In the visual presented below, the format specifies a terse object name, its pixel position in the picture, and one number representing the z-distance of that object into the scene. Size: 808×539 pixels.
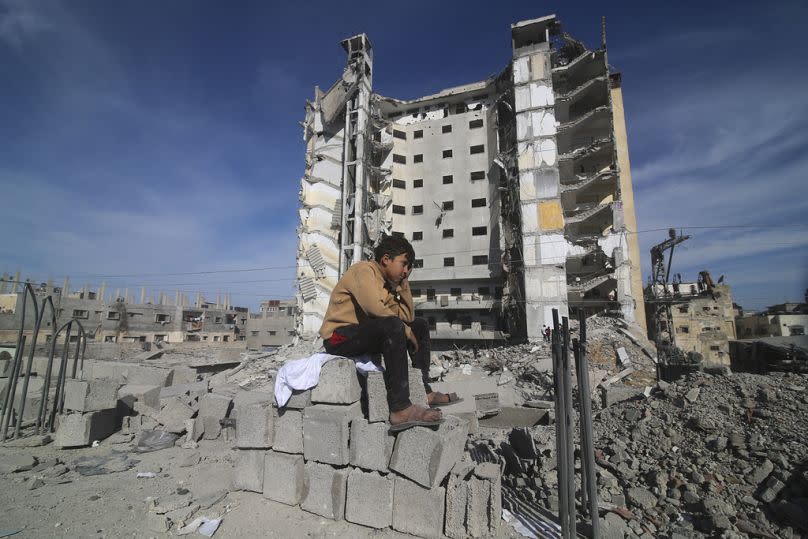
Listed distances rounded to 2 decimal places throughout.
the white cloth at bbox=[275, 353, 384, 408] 4.25
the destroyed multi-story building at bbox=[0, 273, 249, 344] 33.72
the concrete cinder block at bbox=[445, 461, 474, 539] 3.63
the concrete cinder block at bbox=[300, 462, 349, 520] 4.07
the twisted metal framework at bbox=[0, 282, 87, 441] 7.13
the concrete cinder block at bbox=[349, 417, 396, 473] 3.90
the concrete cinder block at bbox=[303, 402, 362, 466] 4.08
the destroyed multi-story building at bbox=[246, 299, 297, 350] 44.41
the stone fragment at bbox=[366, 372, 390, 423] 3.99
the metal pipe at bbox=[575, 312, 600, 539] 3.48
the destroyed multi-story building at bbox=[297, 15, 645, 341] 25.73
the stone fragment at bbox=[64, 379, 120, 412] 7.05
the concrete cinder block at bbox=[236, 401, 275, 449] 4.58
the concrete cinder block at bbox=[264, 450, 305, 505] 4.32
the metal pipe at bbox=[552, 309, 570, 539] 3.62
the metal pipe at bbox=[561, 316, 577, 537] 3.51
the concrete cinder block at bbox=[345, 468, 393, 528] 3.84
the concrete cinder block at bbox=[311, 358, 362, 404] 4.12
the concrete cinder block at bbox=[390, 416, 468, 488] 3.65
